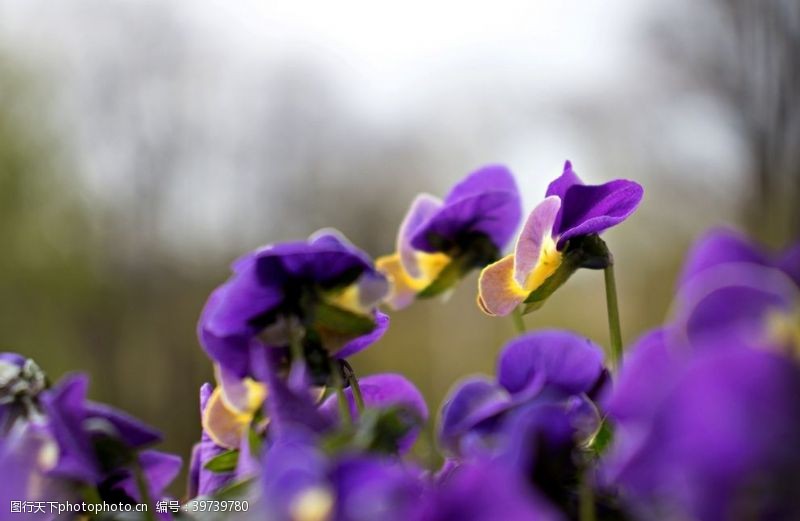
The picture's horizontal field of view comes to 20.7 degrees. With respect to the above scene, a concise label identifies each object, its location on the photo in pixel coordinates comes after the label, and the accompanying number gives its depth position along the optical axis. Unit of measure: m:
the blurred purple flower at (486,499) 0.28
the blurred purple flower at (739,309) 0.28
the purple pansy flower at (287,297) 0.34
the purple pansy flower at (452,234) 0.40
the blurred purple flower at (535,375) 0.33
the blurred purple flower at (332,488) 0.28
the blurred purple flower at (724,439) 0.25
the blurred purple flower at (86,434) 0.31
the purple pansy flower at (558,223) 0.35
